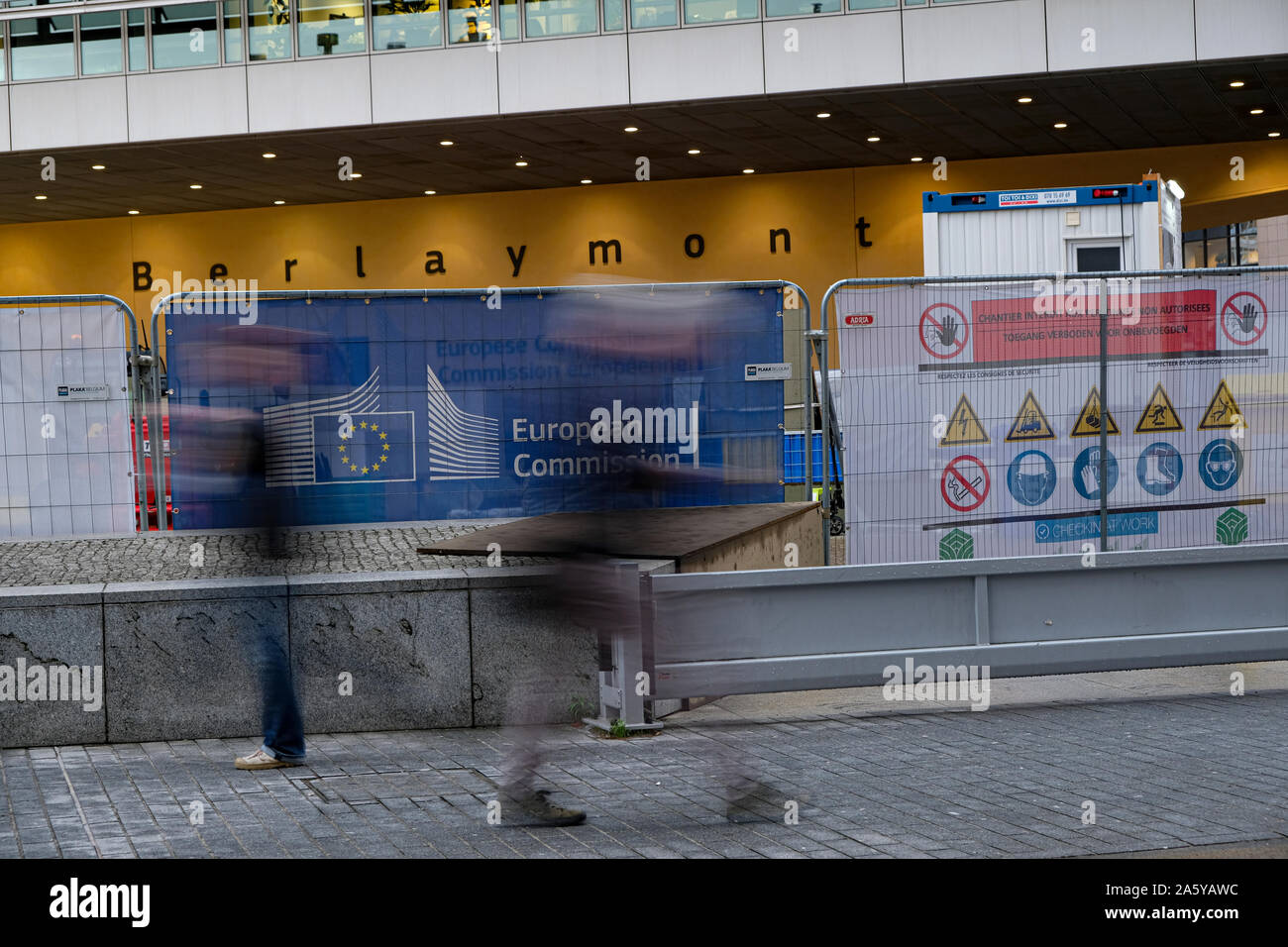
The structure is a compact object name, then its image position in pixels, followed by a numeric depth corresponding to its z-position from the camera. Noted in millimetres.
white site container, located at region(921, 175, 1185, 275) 15547
